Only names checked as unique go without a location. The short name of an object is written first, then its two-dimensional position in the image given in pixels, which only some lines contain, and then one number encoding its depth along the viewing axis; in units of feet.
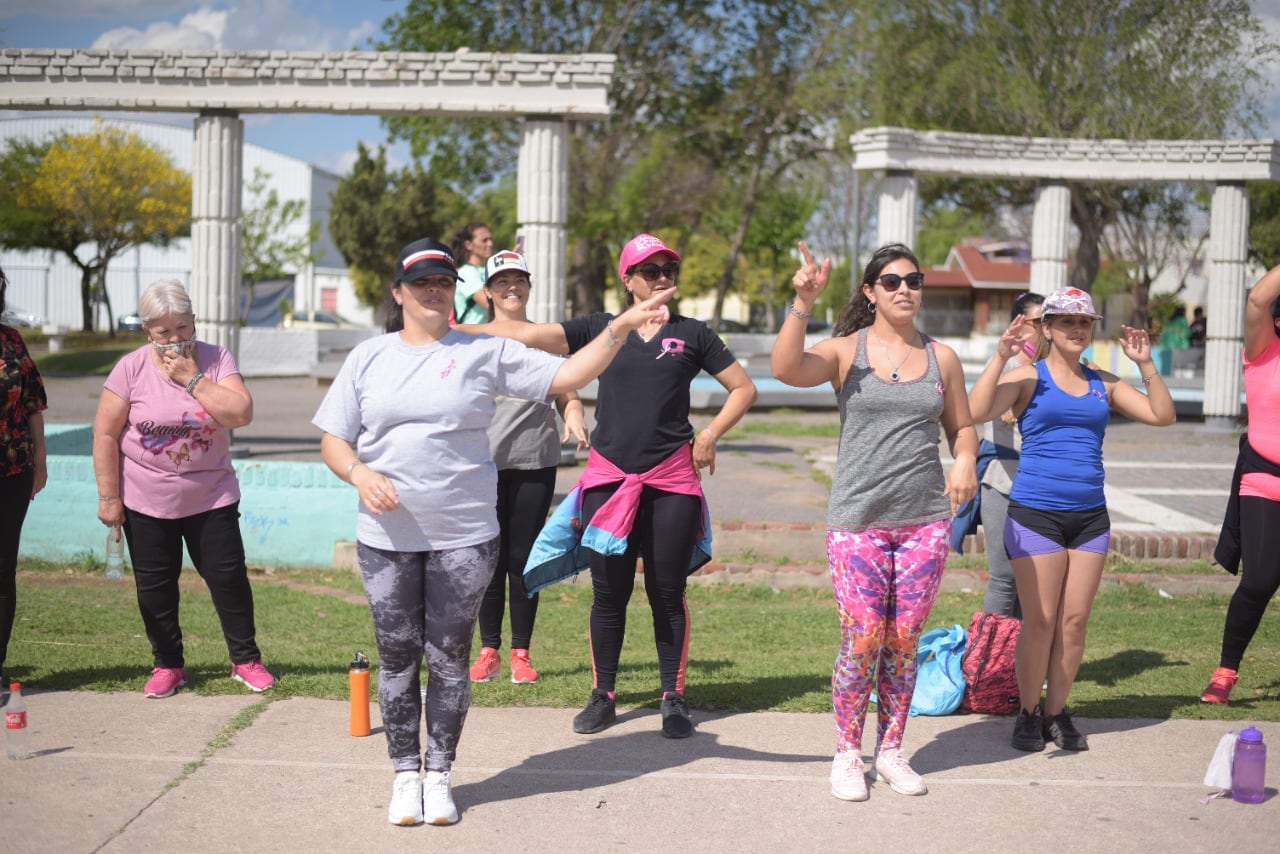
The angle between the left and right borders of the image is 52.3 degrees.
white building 164.66
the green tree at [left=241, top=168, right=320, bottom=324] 152.87
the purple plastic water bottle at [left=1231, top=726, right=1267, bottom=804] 15.37
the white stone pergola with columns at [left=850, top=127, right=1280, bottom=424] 61.31
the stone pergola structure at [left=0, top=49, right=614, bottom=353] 46.42
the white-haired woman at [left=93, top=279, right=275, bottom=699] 18.69
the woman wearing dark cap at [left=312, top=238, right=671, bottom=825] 14.53
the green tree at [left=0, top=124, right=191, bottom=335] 123.65
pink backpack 19.75
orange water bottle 17.51
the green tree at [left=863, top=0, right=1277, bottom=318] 87.15
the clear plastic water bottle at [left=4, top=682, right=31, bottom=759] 16.37
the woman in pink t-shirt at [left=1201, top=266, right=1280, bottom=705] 19.16
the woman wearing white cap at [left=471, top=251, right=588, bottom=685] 20.06
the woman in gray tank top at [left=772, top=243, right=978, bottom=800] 15.84
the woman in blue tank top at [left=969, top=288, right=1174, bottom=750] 17.67
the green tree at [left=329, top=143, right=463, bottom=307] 169.99
